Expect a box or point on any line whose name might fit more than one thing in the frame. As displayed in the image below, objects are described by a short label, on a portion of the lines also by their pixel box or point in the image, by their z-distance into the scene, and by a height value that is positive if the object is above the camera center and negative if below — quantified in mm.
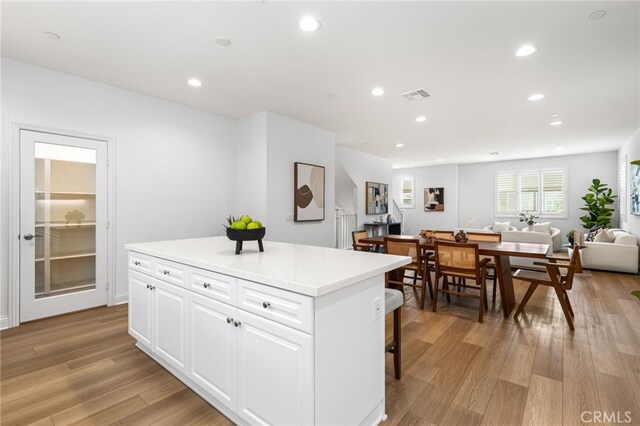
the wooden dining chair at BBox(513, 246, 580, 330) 3150 -734
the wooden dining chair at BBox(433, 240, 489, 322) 3430 -596
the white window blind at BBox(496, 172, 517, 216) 9594 +547
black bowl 2176 -167
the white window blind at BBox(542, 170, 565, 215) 8844 +556
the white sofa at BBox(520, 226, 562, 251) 7863 -676
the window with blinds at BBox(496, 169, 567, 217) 8875 +564
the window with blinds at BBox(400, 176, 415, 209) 11461 +665
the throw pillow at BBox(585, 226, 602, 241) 6705 -459
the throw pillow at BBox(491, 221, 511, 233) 8438 -423
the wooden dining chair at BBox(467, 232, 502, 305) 4459 -379
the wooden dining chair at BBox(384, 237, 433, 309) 3924 -588
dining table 3397 -463
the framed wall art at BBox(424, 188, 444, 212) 10812 +413
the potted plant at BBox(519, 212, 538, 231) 9059 -151
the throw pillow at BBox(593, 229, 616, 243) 6137 -497
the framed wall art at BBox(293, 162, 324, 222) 5199 +317
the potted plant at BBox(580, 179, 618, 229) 7555 +163
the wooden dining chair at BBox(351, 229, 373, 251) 4787 -494
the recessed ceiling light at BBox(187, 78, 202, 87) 3636 +1511
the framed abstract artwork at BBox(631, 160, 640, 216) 5404 +389
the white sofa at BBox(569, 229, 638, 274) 5617 -803
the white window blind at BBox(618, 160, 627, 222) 6668 +499
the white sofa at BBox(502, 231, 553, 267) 6996 -591
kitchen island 1423 -645
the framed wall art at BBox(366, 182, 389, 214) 8507 +366
